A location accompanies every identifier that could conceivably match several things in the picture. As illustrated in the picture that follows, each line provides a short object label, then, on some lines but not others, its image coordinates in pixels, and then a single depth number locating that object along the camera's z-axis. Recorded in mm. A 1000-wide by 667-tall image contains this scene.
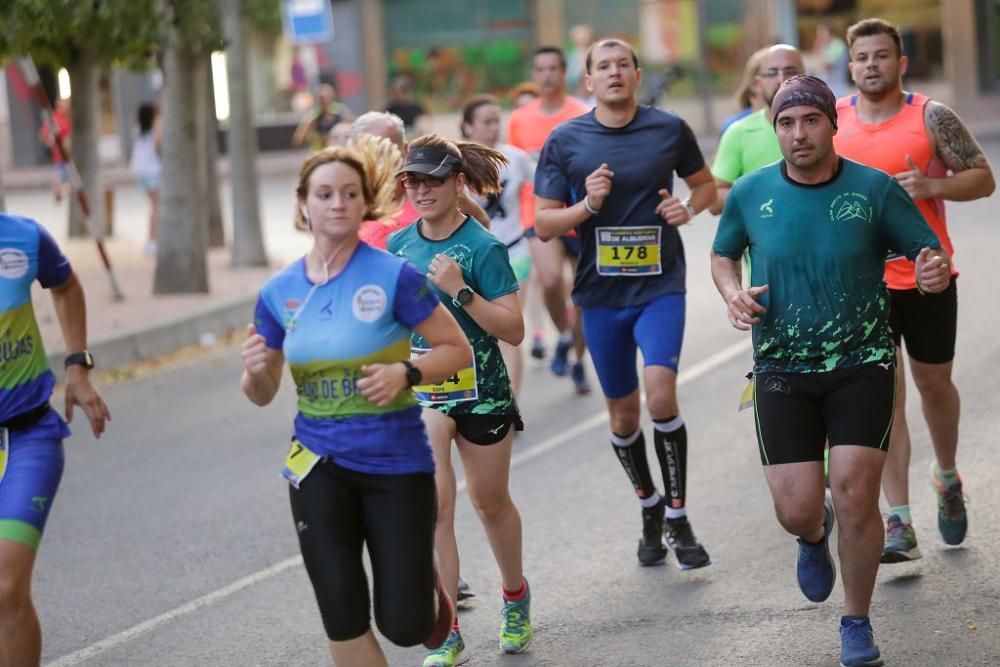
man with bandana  11633
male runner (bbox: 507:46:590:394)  23734
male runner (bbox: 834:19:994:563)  14164
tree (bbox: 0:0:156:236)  31175
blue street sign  48312
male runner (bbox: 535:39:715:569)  14922
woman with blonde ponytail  10164
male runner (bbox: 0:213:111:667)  10445
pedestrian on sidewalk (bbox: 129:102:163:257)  46500
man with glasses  16453
